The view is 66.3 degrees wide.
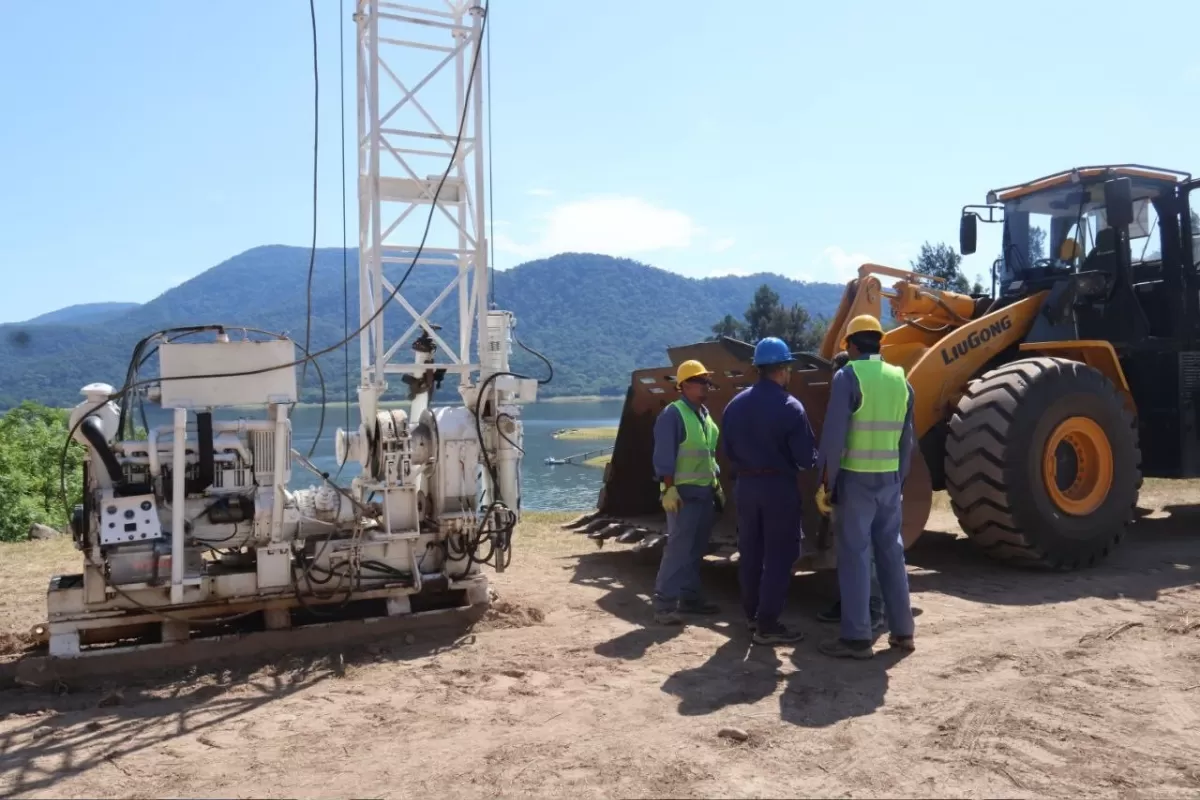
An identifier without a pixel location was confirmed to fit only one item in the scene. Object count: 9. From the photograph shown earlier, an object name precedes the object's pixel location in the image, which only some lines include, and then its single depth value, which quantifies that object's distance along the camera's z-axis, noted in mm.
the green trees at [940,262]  35750
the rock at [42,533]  12436
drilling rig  5125
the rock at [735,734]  3873
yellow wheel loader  6789
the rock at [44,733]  4223
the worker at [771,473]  5258
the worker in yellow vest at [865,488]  5012
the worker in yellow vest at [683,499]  5984
